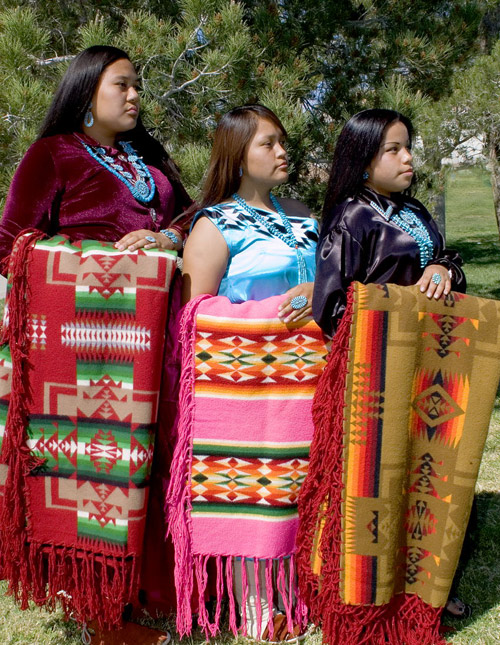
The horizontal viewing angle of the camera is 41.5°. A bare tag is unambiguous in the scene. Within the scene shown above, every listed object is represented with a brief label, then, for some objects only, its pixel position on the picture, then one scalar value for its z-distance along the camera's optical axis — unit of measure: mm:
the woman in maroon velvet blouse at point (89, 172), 2195
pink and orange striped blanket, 2121
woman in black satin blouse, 2053
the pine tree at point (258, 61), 3252
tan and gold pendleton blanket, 1948
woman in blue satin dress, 2213
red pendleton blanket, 2037
